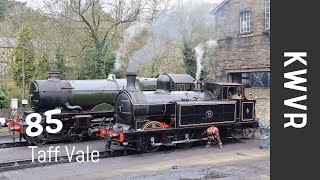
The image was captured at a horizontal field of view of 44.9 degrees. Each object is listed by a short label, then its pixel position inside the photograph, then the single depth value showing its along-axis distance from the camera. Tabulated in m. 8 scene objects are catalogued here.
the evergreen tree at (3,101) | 19.50
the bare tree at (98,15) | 22.25
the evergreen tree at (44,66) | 22.20
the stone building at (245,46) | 16.66
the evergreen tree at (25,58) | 22.42
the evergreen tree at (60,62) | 22.28
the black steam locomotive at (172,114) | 11.69
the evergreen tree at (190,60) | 22.16
